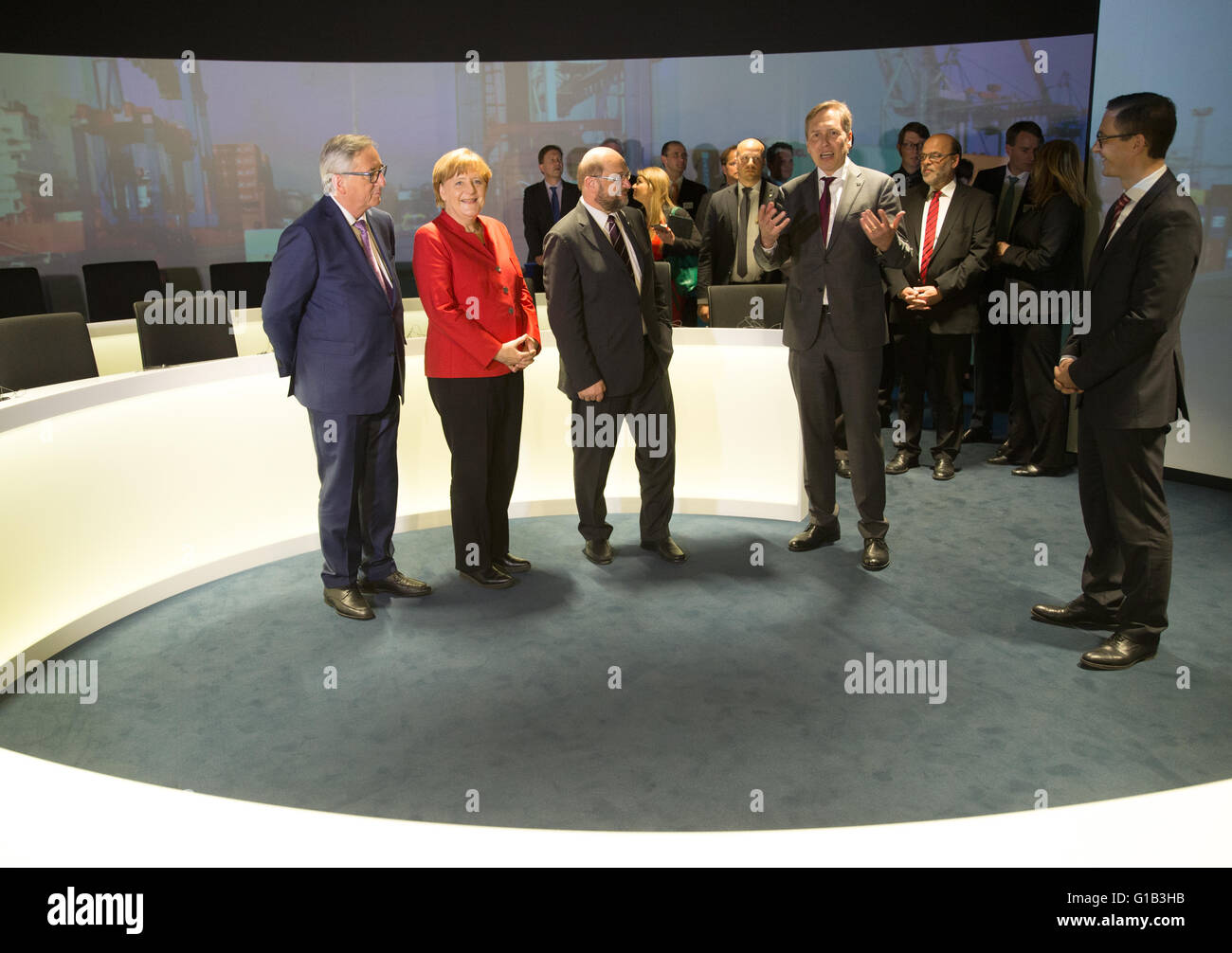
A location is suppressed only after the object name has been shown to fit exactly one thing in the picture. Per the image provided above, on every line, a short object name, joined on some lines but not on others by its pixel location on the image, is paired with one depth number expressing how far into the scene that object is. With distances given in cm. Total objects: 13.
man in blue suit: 340
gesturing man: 382
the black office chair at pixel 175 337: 474
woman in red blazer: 363
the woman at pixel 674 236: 549
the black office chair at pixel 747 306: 498
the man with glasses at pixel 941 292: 519
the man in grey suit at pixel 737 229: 541
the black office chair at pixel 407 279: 830
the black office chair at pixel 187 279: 720
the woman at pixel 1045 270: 504
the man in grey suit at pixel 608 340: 386
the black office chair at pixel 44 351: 404
